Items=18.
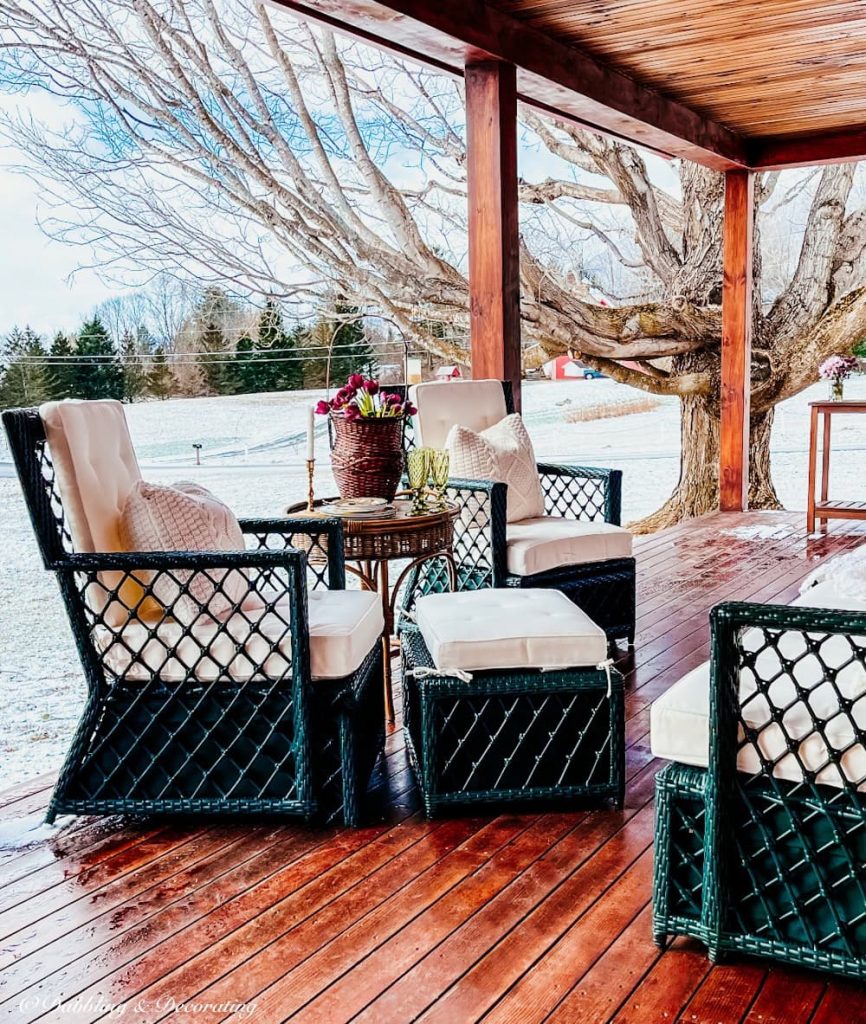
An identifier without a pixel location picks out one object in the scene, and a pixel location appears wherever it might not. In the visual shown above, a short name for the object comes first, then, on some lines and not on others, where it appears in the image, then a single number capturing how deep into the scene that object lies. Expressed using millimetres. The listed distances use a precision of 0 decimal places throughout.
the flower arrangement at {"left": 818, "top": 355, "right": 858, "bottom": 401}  5957
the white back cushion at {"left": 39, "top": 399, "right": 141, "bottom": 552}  2455
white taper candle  3084
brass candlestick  3117
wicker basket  3229
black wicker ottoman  2486
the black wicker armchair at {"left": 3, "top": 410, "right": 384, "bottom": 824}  2434
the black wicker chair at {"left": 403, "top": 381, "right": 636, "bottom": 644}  3627
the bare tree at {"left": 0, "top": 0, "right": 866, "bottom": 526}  6891
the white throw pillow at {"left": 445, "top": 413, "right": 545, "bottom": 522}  3871
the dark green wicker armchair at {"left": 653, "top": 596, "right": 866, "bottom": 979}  1770
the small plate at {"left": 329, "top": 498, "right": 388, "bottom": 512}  3151
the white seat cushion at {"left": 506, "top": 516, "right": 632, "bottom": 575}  3635
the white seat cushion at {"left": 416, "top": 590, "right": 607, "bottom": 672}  2492
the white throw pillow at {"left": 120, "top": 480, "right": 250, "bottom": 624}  2479
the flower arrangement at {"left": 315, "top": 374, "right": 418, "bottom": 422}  3217
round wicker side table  3010
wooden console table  5871
